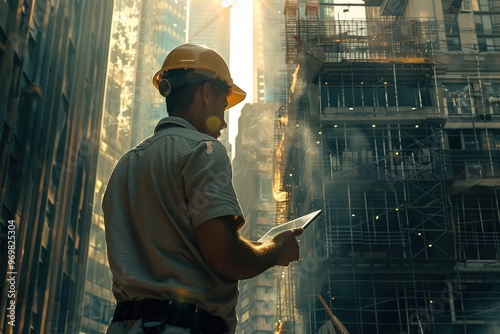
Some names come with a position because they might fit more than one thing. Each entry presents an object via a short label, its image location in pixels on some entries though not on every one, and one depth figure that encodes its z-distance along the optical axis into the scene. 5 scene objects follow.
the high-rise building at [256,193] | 93.56
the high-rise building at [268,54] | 112.89
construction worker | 2.67
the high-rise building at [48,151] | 21.28
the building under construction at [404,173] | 34.03
